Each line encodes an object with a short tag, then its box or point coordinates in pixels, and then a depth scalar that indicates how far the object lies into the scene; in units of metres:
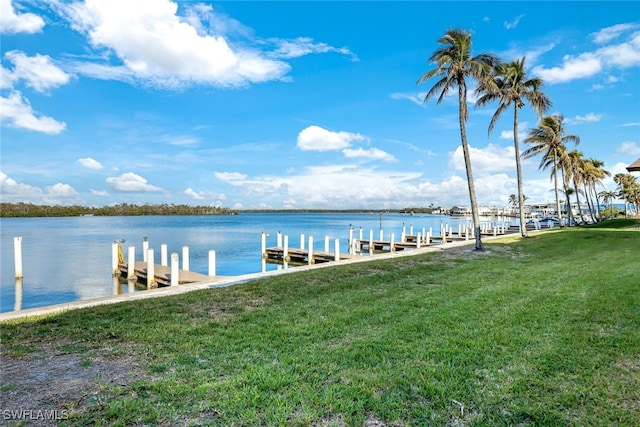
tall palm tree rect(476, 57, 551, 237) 20.80
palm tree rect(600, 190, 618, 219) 77.57
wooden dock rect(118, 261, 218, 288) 13.35
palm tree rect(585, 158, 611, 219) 41.12
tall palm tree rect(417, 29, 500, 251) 15.34
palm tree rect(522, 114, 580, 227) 29.91
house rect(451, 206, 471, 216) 137.61
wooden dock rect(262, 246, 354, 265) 21.67
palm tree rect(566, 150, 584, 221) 35.58
